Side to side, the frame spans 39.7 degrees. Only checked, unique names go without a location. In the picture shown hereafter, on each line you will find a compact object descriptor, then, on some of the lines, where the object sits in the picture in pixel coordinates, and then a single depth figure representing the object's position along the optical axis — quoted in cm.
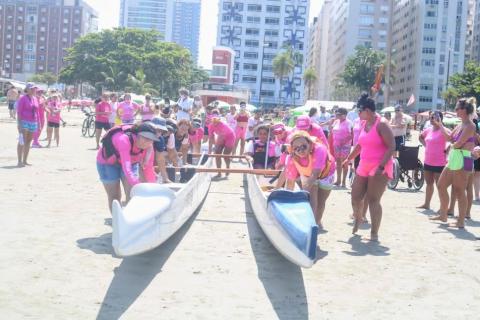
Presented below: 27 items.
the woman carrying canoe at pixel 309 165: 826
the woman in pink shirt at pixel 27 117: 1498
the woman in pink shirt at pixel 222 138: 1571
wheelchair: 1588
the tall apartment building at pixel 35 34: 17500
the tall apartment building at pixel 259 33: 16525
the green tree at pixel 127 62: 8525
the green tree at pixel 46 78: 15006
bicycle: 2780
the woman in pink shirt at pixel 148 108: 1797
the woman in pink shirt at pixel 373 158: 878
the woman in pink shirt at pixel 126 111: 2022
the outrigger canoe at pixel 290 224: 626
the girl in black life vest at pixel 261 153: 1297
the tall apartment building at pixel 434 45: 12269
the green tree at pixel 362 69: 10162
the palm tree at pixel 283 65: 11850
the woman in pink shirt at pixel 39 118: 1654
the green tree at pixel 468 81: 6712
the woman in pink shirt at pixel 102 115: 2086
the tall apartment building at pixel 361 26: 13512
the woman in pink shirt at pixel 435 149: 1158
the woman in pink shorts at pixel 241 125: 2008
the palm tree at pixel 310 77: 12850
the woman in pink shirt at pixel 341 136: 1466
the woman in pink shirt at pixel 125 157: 780
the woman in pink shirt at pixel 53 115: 2098
